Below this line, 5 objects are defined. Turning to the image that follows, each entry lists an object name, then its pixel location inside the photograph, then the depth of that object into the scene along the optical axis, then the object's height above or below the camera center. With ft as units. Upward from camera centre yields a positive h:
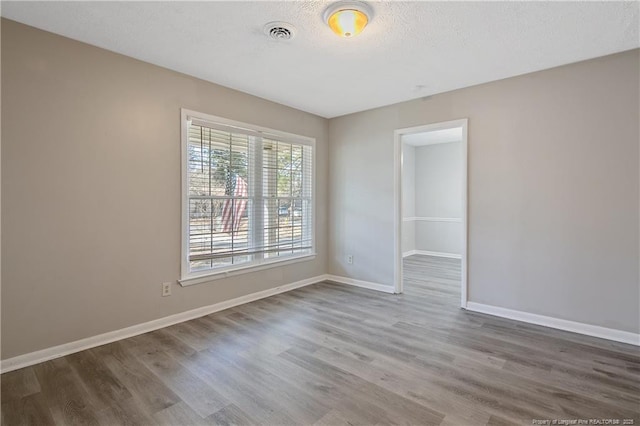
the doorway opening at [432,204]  21.10 +0.64
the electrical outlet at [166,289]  10.26 -2.50
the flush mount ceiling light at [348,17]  6.79 +4.31
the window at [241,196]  10.99 +0.64
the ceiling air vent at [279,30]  7.62 +4.46
